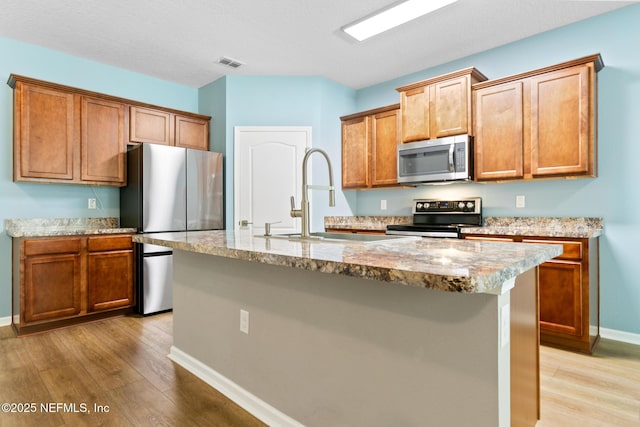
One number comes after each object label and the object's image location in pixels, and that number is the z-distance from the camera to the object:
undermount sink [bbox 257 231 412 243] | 1.98
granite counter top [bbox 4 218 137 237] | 3.19
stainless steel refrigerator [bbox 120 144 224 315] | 3.68
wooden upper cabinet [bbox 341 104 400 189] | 4.23
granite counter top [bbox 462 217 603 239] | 2.76
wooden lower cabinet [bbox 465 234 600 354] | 2.63
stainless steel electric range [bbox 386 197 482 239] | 3.50
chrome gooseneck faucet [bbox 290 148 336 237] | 1.97
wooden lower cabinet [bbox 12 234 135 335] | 3.06
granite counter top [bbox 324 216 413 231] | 4.33
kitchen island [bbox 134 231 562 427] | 1.07
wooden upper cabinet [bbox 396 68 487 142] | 3.49
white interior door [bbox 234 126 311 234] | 4.41
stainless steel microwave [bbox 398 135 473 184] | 3.48
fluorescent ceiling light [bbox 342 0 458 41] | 2.87
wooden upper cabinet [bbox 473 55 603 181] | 2.85
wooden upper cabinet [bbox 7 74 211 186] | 3.29
